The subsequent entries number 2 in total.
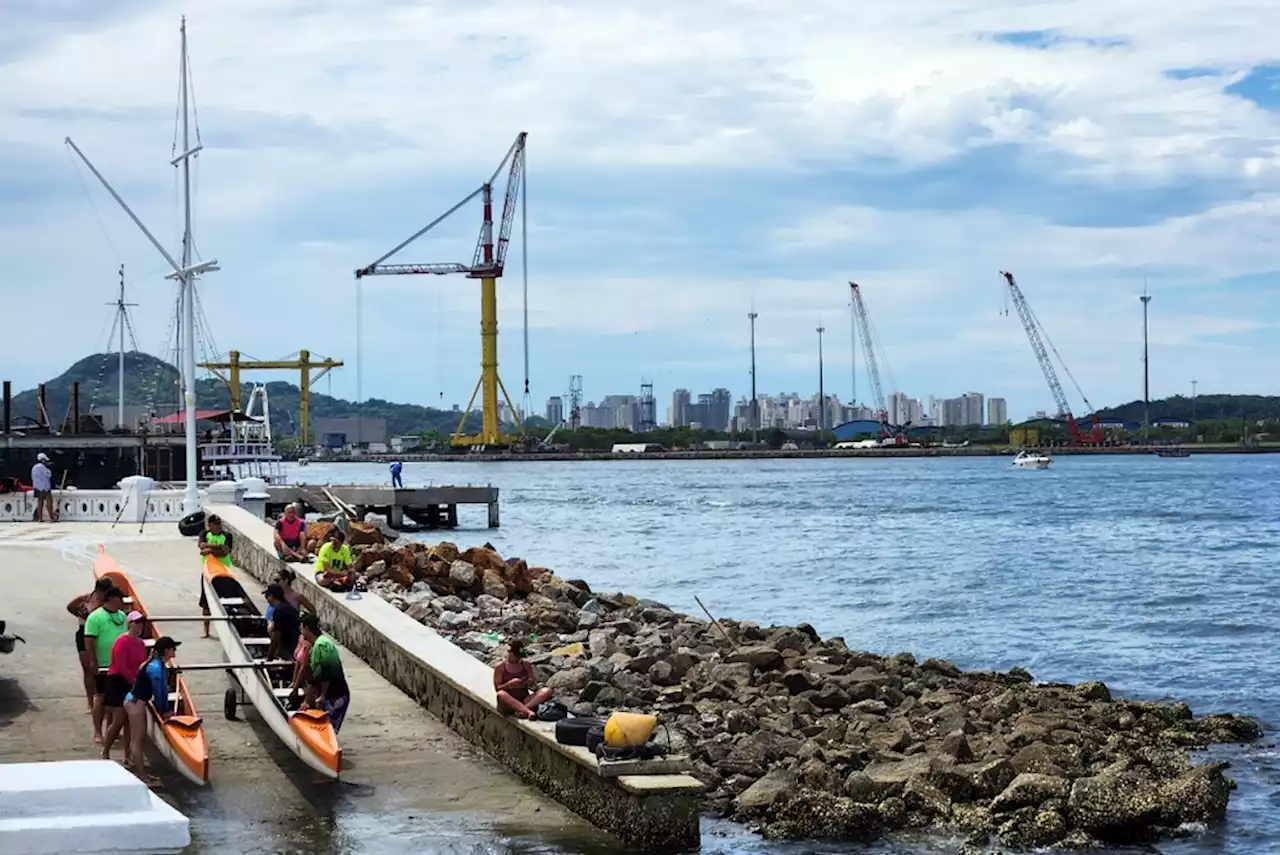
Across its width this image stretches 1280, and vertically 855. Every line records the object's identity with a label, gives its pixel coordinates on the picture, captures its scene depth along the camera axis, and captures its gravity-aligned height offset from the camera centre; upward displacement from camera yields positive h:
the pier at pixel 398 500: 66.00 -2.42
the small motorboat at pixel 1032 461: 183.62 -3.03
